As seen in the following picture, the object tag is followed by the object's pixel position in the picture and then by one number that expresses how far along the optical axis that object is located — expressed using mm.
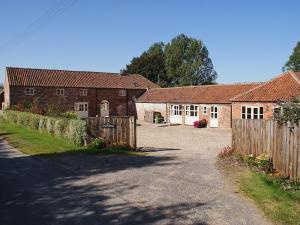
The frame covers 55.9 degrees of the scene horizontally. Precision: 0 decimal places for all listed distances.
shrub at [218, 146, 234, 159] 11664
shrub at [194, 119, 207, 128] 29004
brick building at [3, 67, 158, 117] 36029
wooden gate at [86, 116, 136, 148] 14264
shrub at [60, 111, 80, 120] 20720
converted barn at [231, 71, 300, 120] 23241
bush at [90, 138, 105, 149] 13800
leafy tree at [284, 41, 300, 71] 62104
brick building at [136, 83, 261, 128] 28361
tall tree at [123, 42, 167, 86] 63819
